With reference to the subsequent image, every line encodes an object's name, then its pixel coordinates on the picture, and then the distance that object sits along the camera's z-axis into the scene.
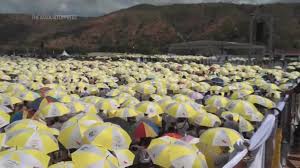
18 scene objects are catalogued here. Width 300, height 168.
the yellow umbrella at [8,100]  12.02
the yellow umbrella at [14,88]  14.03
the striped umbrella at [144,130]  8.99
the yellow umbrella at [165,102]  11.68
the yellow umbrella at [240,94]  13.95
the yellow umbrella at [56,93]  13.22
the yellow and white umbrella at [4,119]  9.38
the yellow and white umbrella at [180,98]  12.07
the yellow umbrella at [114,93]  14.53
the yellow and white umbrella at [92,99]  12.60
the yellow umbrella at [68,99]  12.19
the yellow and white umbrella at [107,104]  11.73
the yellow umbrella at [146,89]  15.57
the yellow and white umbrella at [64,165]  5.32
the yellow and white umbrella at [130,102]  11.66
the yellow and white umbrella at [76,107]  10.97
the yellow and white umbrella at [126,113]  10.46
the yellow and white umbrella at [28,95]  12.95
